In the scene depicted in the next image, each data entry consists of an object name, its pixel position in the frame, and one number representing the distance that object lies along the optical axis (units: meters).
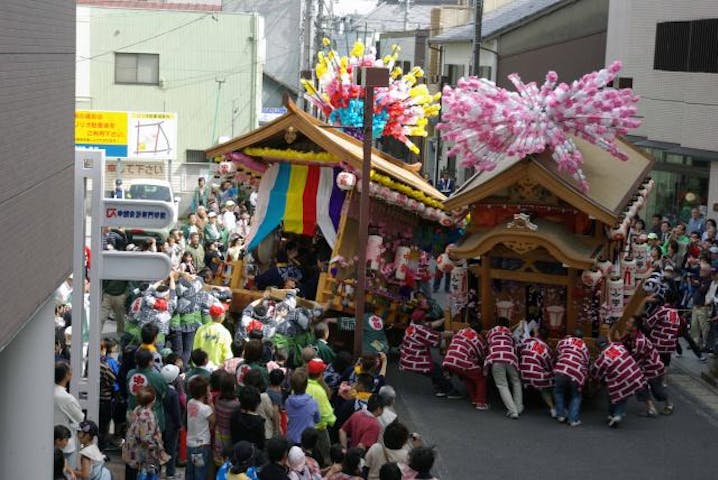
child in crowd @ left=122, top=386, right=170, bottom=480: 10.67
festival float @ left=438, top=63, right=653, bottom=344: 14.87
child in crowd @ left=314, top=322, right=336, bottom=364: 13.34
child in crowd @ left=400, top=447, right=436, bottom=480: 8.73
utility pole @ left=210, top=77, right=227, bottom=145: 38.66
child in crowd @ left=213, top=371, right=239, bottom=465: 10.53
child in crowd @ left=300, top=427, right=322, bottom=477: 9.49
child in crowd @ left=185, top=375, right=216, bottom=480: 10.61
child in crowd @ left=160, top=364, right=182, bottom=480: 11.25
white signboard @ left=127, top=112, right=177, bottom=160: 34.31
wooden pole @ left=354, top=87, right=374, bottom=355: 14.84
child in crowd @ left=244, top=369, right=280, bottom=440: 10.76
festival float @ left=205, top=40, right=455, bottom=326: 16.73
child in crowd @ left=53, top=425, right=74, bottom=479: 9.42
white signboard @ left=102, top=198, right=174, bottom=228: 10.91
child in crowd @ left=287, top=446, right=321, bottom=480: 9.20
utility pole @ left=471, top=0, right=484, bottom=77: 25.67
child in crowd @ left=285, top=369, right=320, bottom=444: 10.82
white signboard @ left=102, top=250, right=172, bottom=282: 11.07
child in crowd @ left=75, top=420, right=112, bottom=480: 9.47
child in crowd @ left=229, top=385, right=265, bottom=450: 10.31
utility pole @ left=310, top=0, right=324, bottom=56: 44.69
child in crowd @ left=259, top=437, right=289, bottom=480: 8.98
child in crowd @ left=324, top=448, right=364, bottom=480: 9.09
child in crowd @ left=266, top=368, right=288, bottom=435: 10.89
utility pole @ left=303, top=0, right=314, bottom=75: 42.97
